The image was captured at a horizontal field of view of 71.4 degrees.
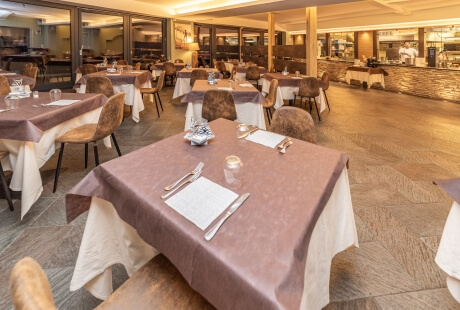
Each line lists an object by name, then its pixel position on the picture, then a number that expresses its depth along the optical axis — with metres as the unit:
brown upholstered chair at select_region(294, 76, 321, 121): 5.86
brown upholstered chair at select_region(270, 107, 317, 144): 2.30
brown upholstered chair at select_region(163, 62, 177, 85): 9.69
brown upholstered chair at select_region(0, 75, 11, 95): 4.32
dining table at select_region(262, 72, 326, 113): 6.23
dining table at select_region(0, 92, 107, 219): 2.33
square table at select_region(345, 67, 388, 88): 10.92
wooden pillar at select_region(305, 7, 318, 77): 7.85
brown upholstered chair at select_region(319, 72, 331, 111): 6.26
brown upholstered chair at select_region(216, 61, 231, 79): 10.99
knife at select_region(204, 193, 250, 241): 0.97
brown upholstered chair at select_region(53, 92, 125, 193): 2.93
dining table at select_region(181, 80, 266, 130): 4.29
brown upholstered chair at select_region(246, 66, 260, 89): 8.76
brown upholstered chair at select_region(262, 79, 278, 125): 4.80
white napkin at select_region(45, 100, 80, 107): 2.95
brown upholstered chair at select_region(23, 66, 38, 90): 6.72
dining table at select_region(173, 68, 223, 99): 7.77
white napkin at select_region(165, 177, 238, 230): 1.06
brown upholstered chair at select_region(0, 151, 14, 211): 2.62
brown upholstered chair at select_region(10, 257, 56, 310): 0.62
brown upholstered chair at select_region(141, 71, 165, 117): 6.19
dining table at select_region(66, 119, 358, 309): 0.86
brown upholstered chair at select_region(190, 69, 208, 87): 7.05
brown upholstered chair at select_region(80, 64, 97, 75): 7.22
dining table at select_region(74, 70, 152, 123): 5.81
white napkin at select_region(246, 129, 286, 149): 1.83
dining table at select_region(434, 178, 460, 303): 1.31
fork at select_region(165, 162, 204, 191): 1.27
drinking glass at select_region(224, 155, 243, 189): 1.30
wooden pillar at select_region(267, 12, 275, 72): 9.95
